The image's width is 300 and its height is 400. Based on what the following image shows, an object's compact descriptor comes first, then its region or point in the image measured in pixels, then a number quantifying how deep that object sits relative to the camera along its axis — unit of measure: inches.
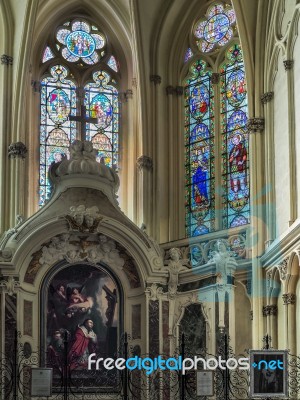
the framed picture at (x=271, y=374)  786.2
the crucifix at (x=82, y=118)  978.1
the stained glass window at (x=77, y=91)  1085.8
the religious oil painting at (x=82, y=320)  904.9
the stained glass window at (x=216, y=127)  1021.2
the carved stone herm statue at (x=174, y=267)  928.9
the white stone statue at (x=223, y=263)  910.4
